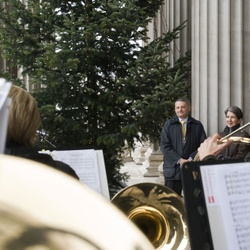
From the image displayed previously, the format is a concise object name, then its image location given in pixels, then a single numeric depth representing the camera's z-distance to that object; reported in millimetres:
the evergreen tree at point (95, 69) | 14781
